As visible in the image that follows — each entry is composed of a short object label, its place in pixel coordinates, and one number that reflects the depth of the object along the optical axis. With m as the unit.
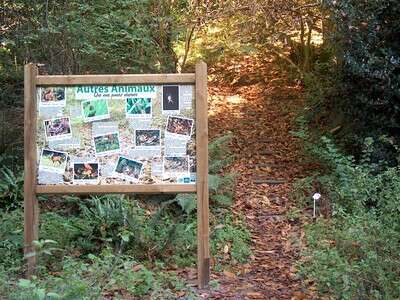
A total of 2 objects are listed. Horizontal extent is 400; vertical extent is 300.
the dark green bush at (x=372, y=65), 7.49
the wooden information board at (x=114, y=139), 5.41
